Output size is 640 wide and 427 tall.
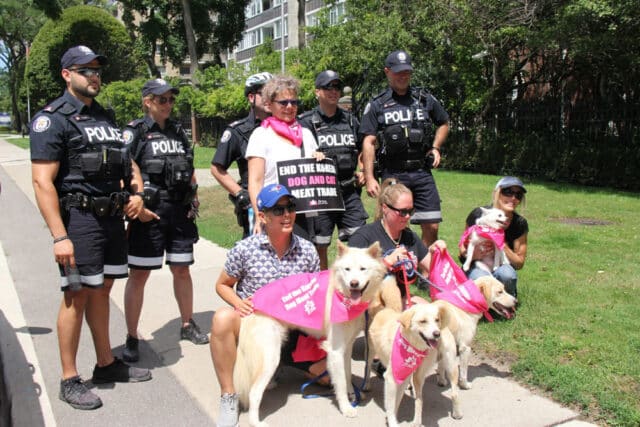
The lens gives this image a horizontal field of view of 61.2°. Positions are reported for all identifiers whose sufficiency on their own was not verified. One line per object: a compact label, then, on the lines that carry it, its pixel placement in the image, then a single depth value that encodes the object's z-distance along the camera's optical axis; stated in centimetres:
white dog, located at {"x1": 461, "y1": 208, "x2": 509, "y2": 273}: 470
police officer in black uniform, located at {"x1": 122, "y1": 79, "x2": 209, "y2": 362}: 443
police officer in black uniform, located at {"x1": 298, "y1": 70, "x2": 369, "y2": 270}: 484
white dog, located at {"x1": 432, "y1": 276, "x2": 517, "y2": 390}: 361
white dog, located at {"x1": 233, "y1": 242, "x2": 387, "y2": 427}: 326
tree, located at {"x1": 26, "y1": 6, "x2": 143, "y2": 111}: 4297
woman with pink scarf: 411
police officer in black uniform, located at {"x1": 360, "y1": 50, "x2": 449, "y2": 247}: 514
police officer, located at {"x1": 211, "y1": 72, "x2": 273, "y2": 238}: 464
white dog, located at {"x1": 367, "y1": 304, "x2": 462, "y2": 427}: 304
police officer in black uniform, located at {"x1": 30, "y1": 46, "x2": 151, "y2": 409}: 346
